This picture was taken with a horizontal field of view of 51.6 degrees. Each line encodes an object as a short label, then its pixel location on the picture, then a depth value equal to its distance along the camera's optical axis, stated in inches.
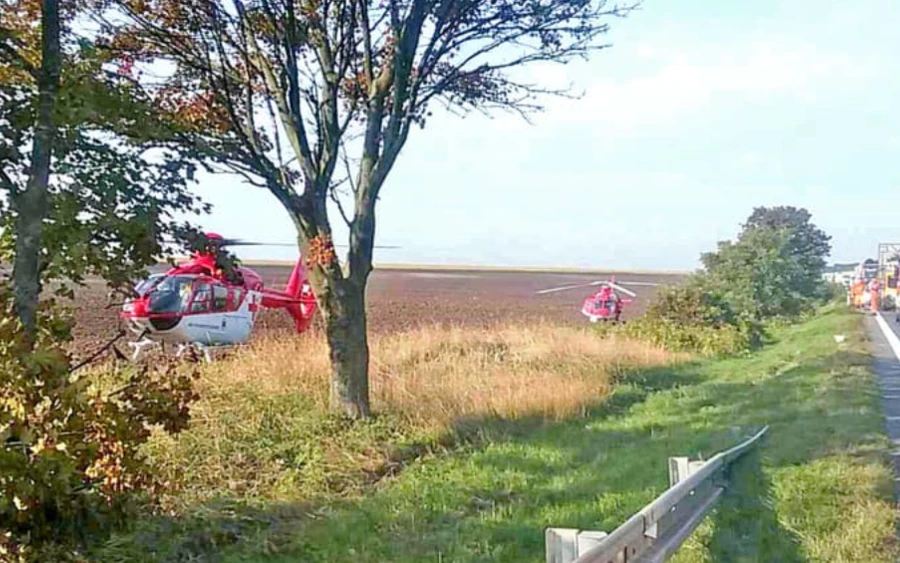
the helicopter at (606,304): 1392.7
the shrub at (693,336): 922.1
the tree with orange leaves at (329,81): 418.6
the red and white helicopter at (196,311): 830.5
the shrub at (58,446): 212.1
